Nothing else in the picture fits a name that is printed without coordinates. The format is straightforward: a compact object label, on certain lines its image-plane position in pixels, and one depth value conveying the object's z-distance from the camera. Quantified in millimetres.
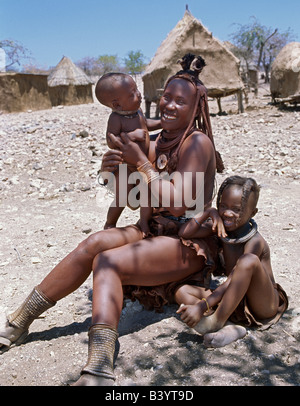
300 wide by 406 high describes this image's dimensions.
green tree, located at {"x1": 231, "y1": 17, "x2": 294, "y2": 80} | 30672
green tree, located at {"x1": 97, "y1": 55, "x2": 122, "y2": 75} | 46938
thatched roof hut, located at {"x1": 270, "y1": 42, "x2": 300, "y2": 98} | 12758
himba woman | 2426
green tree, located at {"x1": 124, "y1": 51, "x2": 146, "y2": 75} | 41625
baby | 2547
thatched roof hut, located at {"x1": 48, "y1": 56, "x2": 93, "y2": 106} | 19844
